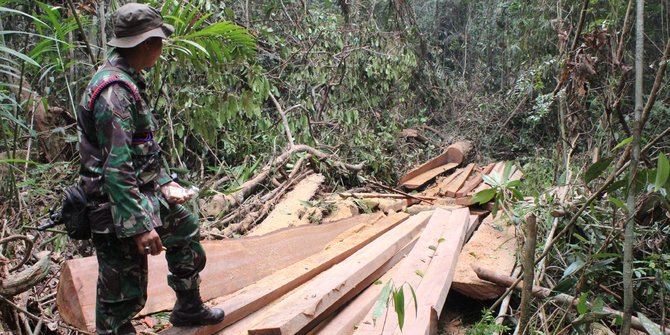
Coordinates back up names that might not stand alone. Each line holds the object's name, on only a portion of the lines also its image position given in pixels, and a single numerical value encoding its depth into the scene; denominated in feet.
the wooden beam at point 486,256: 11.05
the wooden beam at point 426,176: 23.68
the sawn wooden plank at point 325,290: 7.48
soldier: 6.56
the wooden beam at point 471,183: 20.51
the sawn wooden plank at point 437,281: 8.22
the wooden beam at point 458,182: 20.40
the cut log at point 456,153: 28.86
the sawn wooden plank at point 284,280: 8.29
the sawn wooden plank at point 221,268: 8.17
